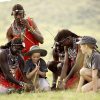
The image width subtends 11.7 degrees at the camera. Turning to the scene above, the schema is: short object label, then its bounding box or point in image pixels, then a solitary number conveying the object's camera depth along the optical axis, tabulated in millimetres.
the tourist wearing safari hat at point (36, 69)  12238
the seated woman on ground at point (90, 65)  11273
